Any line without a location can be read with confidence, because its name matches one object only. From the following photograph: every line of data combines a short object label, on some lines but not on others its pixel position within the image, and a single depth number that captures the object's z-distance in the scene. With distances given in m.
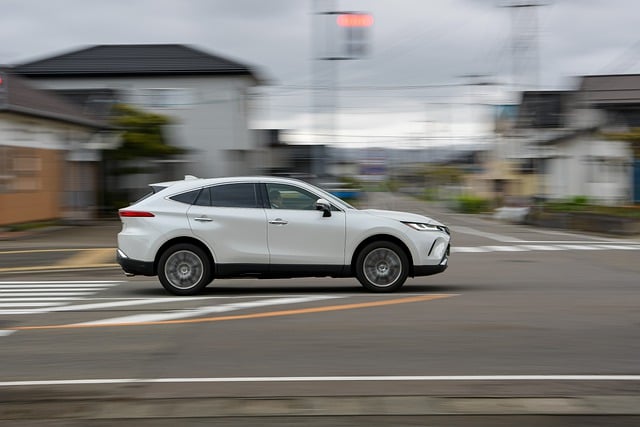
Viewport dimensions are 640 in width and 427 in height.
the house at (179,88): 40.97
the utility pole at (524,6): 40.78
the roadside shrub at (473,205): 58.06
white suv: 12.17
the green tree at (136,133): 36.75
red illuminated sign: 33.71
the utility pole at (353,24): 33.69
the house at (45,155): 26.98
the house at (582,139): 39.94
